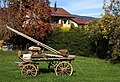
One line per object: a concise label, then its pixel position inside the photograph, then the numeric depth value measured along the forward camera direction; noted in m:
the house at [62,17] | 41.41
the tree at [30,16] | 24.27
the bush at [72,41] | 22.49
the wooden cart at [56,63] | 10.02
